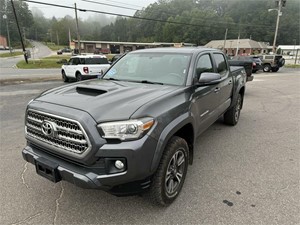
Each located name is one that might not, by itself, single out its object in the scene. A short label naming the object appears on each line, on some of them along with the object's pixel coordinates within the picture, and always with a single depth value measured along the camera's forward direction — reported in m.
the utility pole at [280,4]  29.98
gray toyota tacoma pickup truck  2.14
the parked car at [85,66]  13.34
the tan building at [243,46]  81.00
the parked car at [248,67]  9.79
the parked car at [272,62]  23.12
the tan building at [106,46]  80.09
